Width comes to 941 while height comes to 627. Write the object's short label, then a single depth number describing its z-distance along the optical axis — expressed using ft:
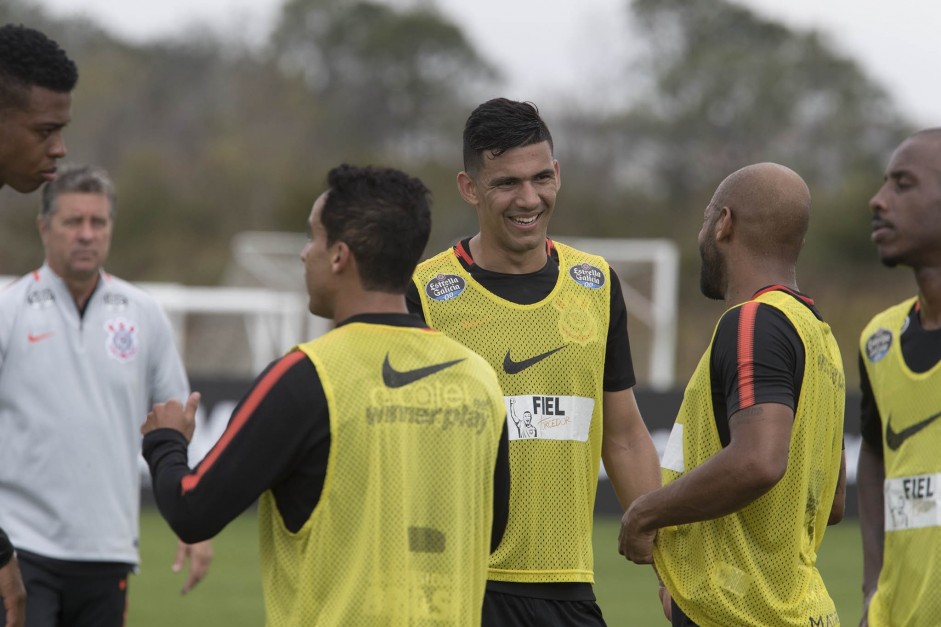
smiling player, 30.17
